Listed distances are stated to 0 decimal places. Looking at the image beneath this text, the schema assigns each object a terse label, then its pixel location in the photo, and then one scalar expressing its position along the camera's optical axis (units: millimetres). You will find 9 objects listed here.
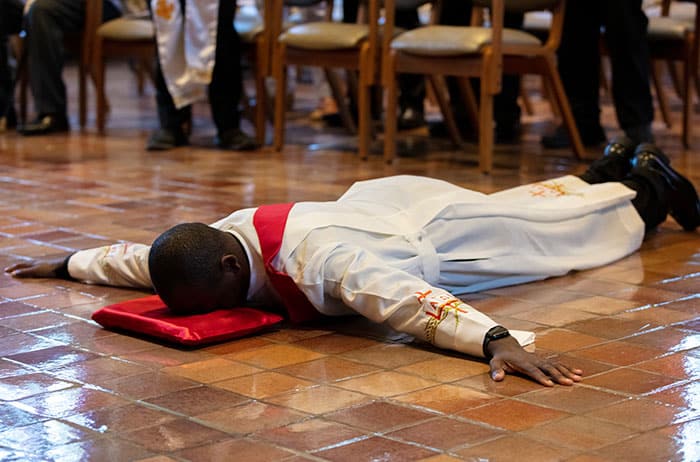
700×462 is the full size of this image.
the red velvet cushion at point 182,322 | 2176
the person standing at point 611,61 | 4730
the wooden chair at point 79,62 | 5836
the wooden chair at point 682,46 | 5051
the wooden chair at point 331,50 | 4777
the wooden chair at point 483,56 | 4348
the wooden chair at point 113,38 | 5535
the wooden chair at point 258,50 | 5152
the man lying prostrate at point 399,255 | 2100
